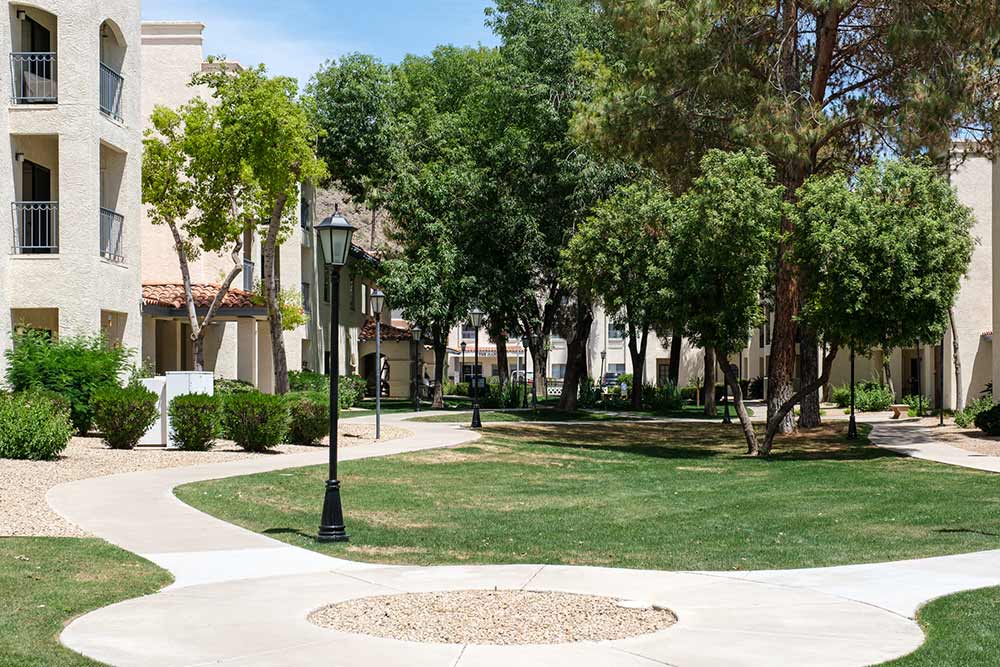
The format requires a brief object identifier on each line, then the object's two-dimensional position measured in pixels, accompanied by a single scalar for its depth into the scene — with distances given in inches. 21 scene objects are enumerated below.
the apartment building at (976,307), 1771.7
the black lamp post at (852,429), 1267.0
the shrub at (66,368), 884.0
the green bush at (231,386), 1279.0
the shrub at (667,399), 2154.3
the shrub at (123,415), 862.5
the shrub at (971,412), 1356.3
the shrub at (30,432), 725.9
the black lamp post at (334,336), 513.7
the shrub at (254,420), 925.2
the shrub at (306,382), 1615.4
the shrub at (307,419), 1038.4
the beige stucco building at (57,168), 969.5
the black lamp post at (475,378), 1402.6
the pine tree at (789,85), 1115.3
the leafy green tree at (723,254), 1023.6
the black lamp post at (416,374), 1869.8
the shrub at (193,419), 890.7
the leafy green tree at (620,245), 1275.8
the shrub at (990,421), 1204.5
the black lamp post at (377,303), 1214.9
